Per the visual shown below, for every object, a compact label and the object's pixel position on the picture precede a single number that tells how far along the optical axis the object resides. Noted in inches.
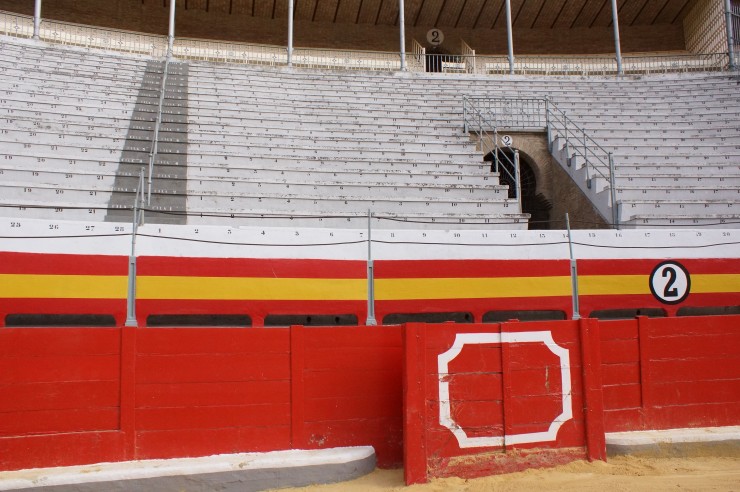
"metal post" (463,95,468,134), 516.1
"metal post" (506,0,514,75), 666.2
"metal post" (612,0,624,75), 673.0
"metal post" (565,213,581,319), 319.3
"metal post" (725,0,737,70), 673.1
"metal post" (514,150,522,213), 405.1
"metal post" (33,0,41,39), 592.5
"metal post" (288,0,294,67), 634.4
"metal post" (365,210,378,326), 288.7
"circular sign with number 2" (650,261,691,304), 330.3
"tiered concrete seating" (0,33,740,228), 375.2
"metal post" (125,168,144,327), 262.7
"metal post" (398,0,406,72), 656.2
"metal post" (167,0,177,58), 624.7
